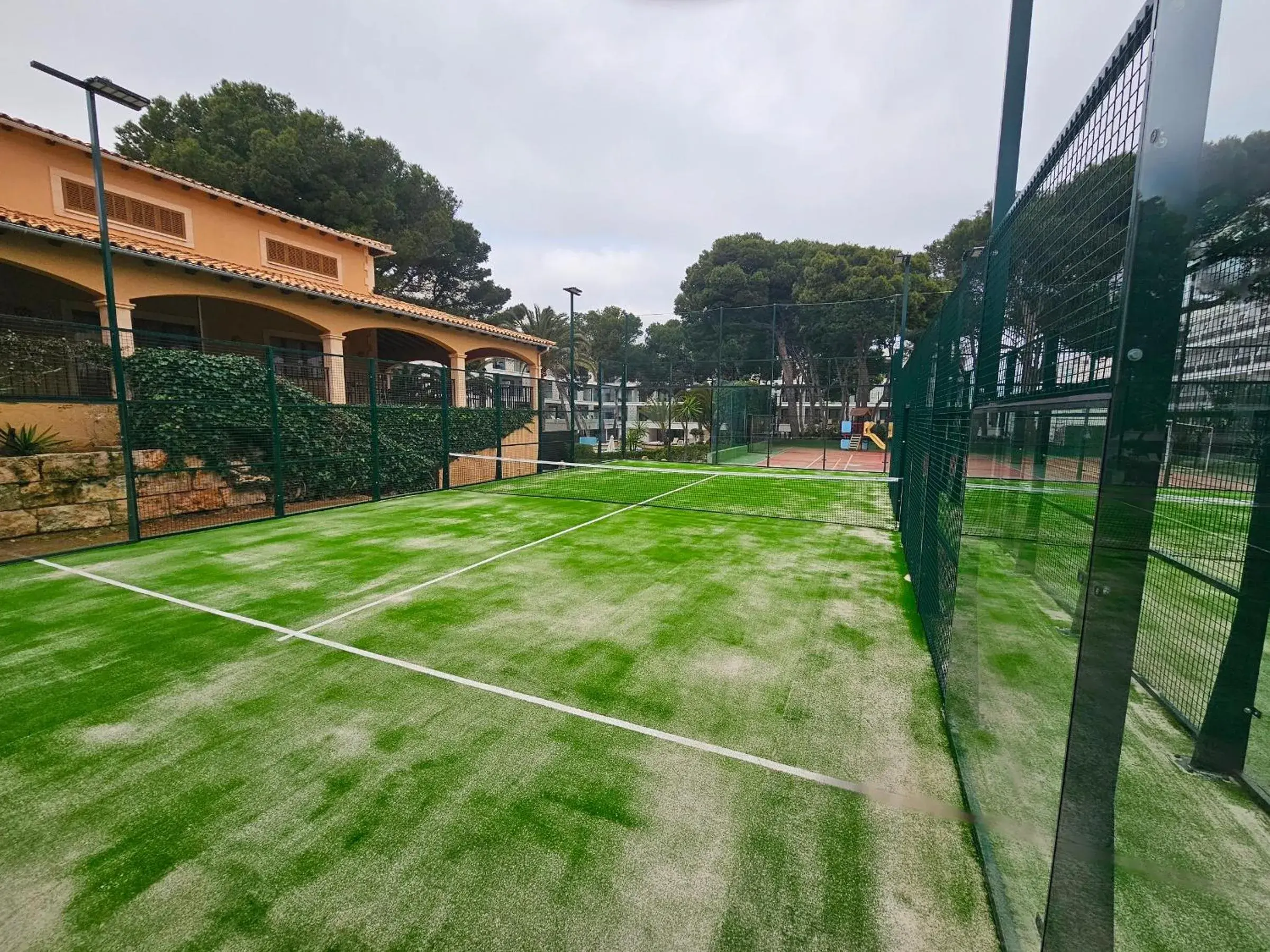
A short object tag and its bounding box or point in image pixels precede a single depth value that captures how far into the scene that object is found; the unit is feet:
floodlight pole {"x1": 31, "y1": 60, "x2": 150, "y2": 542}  20.17
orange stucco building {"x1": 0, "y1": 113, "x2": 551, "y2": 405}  31.24
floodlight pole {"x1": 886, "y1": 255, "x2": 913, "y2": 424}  38.27
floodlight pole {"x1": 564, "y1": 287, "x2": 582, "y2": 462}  52.60
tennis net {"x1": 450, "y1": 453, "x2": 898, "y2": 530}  32.32
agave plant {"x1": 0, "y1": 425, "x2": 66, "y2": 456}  24.23
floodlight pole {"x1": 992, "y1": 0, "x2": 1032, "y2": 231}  9.85
